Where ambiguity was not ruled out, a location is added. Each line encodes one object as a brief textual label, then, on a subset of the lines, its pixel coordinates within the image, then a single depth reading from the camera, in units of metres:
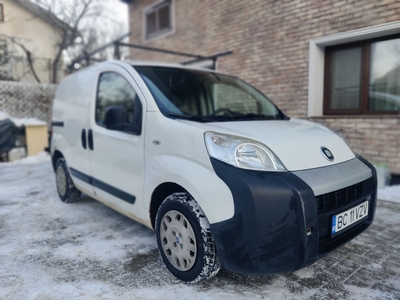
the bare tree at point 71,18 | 4.30
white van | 1.74
